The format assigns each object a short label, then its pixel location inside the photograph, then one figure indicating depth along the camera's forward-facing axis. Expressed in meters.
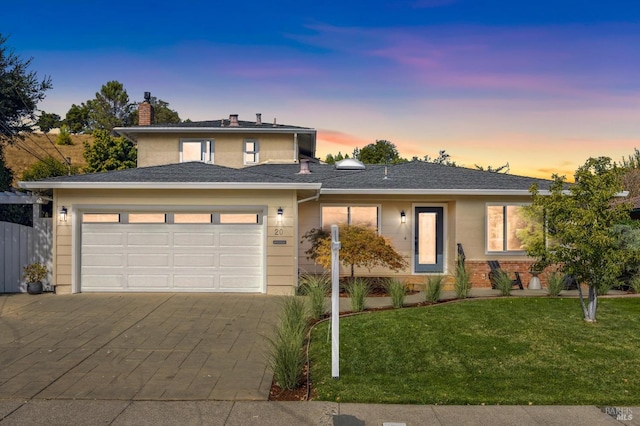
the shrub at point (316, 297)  10.49
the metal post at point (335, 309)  6.64
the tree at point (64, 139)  58.00
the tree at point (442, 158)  45.88
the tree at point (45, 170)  35.53
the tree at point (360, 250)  13.68
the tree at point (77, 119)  68.00
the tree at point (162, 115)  61.84
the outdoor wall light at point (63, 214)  13.54
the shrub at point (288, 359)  6.20
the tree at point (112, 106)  62.06
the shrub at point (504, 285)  13.22
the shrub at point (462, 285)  12.73
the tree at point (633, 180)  38.16
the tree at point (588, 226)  9.45
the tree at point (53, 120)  70.34
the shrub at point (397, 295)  11.55
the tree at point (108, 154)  39.69
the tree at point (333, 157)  46.75
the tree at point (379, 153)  49.47
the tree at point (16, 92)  20.03
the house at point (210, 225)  13.55
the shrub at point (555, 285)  13.20
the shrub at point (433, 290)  12.12
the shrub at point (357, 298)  11.11
